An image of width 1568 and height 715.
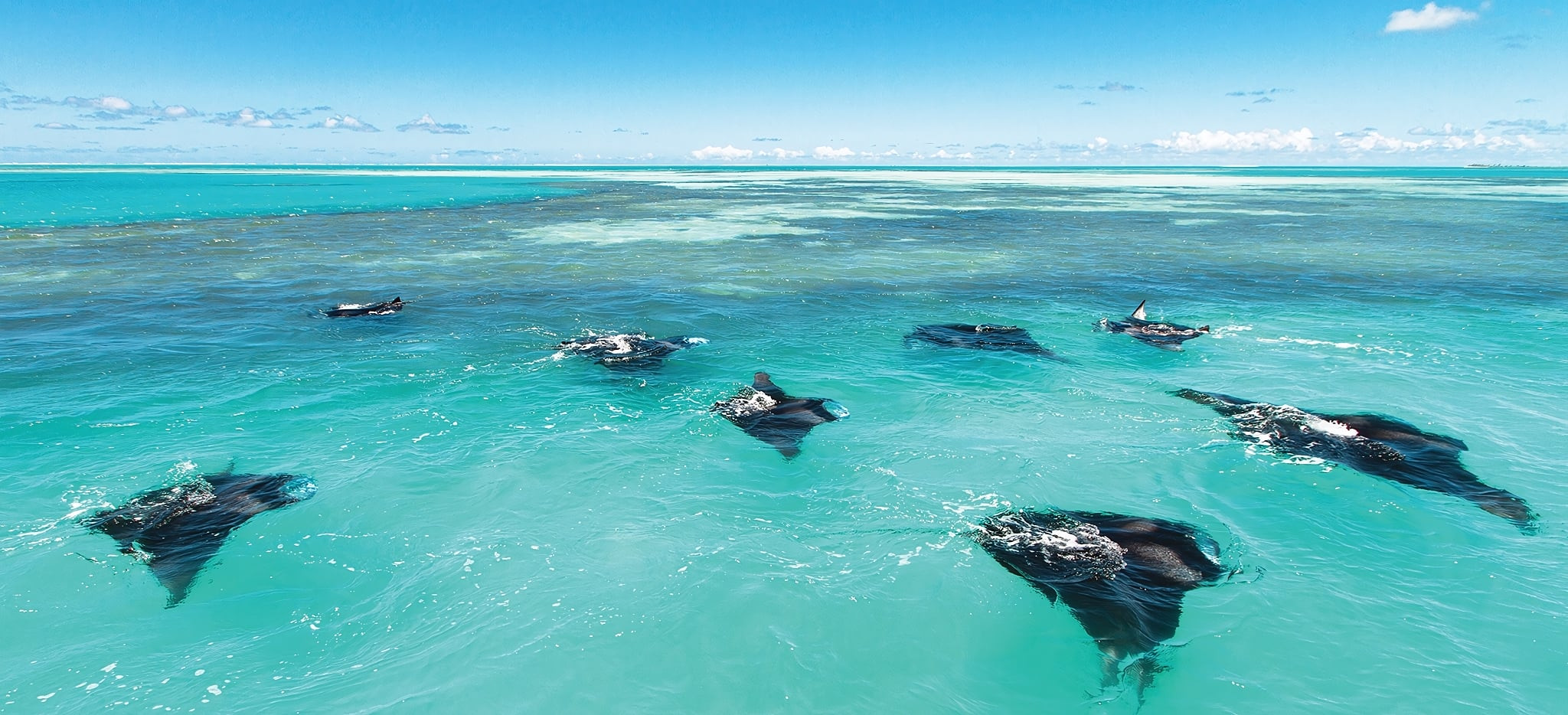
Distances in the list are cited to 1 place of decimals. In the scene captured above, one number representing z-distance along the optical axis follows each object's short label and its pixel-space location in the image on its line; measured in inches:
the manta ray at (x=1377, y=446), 592.7
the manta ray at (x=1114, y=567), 435.8
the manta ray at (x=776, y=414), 711.1
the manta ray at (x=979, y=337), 1015.0
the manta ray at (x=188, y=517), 492.7
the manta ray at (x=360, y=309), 1172.5
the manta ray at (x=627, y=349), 936.3
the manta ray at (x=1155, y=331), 1042.1
